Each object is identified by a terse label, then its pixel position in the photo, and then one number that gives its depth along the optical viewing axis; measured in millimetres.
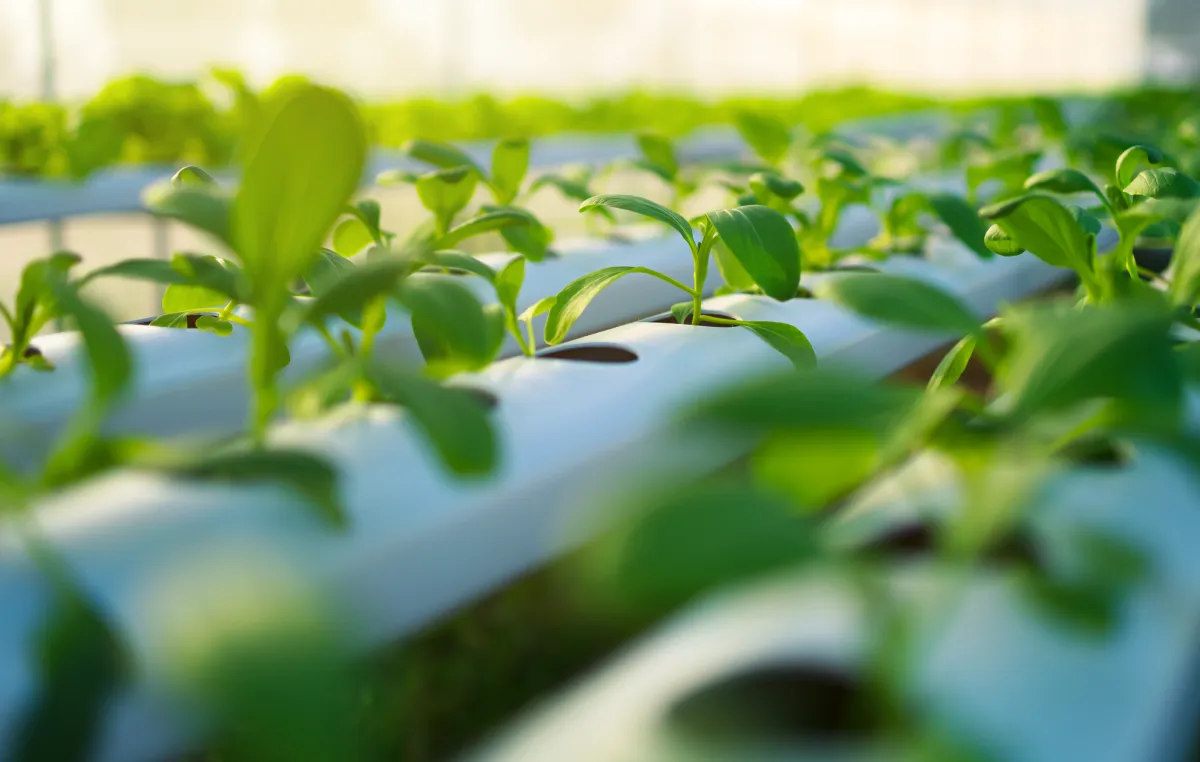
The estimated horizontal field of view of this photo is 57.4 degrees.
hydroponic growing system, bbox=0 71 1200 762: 236
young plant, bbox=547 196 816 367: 525
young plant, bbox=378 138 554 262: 662
